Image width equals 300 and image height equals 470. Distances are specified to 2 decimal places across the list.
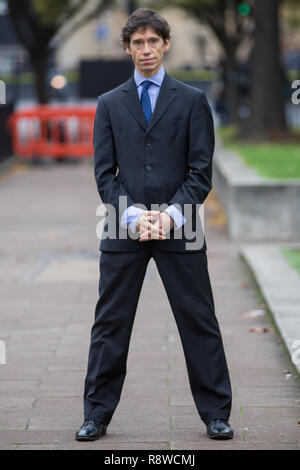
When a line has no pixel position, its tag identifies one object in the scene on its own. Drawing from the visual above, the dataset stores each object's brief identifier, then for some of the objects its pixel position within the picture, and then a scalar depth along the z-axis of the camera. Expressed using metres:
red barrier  45.34
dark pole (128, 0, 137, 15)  54.54
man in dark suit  9.31
